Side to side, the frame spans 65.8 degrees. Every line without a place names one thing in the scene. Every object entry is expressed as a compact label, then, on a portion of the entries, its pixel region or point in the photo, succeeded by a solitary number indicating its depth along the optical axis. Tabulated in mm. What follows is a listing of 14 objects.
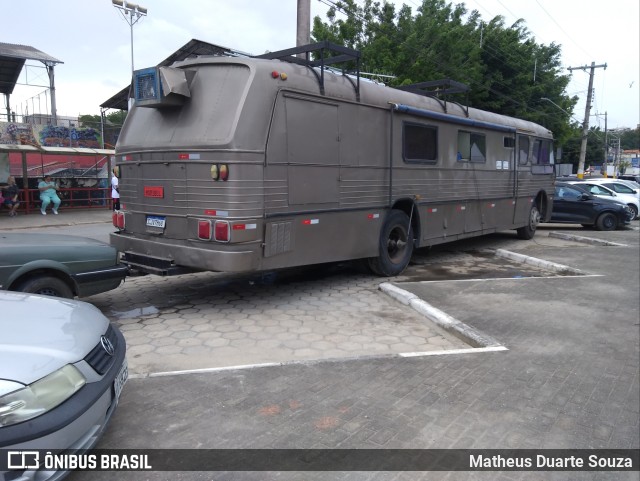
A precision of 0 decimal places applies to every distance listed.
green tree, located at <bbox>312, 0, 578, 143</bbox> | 19719
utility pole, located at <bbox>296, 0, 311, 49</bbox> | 11312
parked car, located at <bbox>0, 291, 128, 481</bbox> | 2295
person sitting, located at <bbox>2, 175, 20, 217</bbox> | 17141
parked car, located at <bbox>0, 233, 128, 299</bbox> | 4895
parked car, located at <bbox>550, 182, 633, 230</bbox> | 16469
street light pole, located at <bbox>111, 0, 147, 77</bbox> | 20078
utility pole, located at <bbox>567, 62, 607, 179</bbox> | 35062
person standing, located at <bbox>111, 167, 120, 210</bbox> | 15755
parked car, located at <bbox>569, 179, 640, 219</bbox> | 18906
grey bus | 5672
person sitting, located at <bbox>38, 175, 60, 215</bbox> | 17875
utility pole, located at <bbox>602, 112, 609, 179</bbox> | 56722
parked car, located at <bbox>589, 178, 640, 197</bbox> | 21061
